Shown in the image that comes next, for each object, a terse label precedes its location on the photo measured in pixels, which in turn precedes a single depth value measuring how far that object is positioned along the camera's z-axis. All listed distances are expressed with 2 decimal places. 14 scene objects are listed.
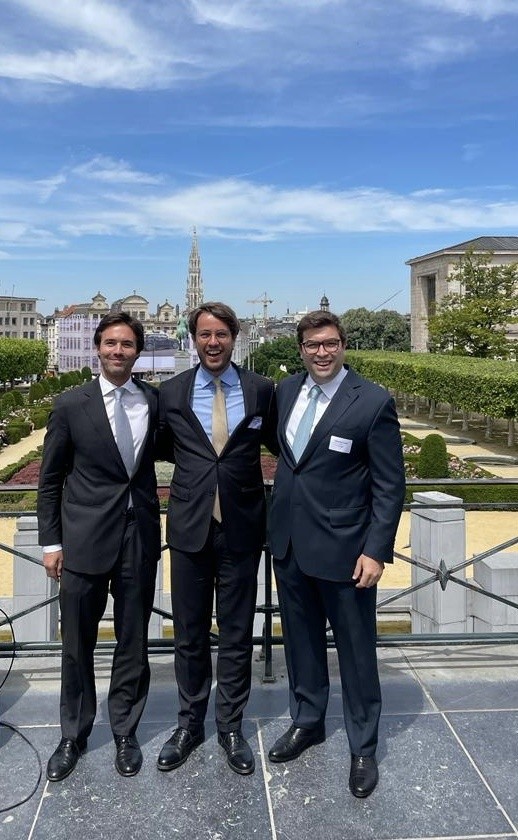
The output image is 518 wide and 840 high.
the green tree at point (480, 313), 35.78
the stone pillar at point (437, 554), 6.45
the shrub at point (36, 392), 39.62
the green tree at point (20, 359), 49.56
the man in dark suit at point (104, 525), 2.96
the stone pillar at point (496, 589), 5.91
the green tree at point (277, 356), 72.56
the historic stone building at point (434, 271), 68.19
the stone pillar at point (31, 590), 5.27
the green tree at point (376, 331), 84.81
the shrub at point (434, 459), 16.89
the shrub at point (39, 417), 29.88
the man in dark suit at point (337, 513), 2.88
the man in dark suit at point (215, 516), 3.01
